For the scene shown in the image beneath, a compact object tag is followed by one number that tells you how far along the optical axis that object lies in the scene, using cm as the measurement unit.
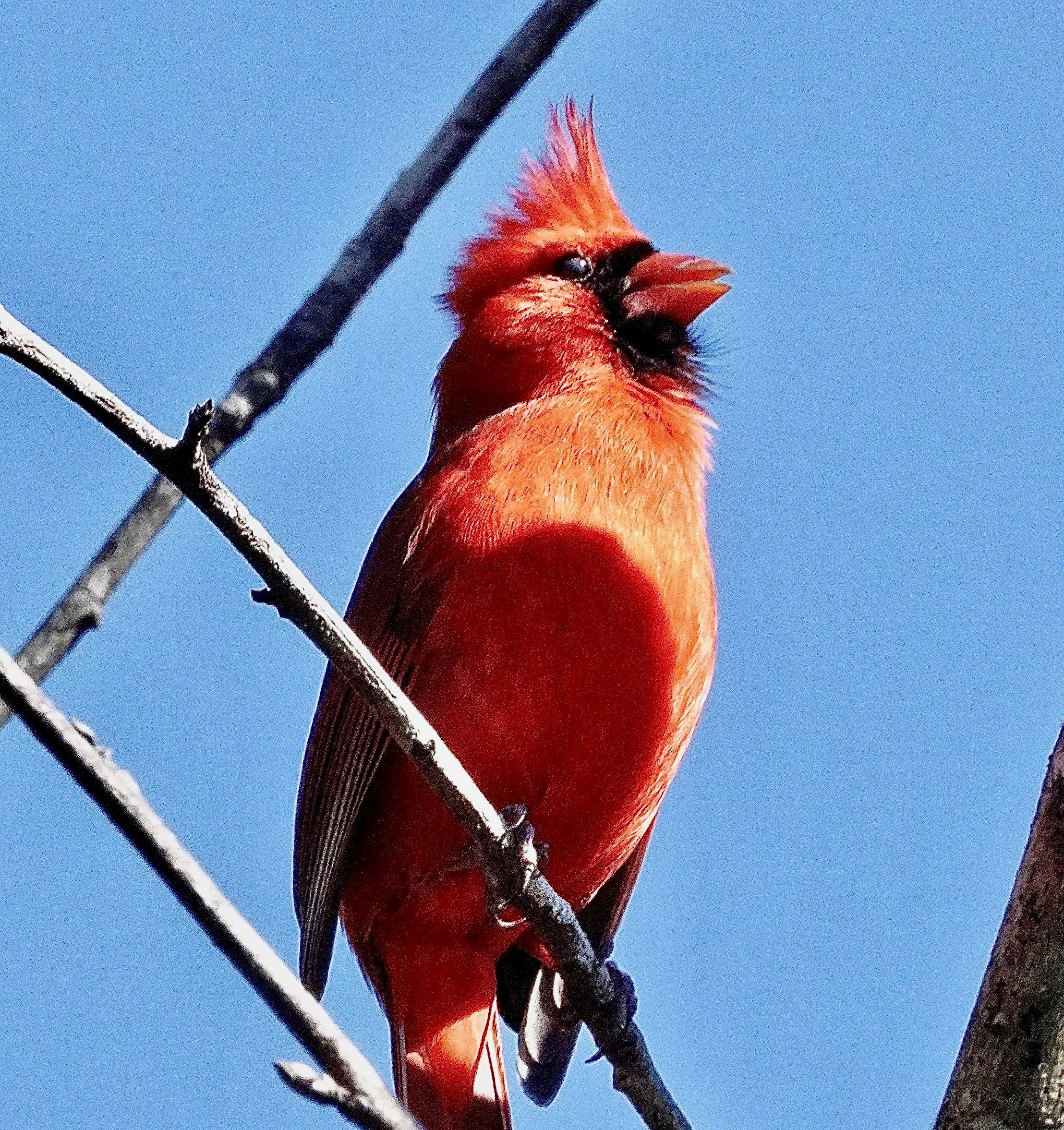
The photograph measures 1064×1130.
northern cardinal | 591
